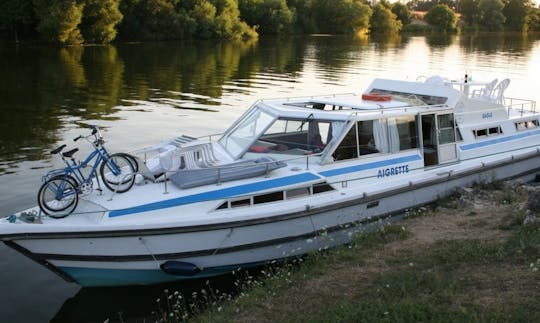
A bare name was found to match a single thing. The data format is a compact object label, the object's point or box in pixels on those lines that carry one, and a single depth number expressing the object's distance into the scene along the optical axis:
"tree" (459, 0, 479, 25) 125.31
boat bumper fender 9.18
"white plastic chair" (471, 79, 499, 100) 15.45
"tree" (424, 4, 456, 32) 116.94
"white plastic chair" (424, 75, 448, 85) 15.12
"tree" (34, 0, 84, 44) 53.98
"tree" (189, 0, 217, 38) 70.19
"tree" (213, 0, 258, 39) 71.44
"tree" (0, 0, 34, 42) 57.19
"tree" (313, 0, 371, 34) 96.81
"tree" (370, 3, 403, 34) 105.38
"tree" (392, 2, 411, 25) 118.15
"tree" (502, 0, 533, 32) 121.91
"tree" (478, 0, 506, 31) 121.56
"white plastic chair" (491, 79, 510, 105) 15.37
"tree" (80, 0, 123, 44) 57.28
